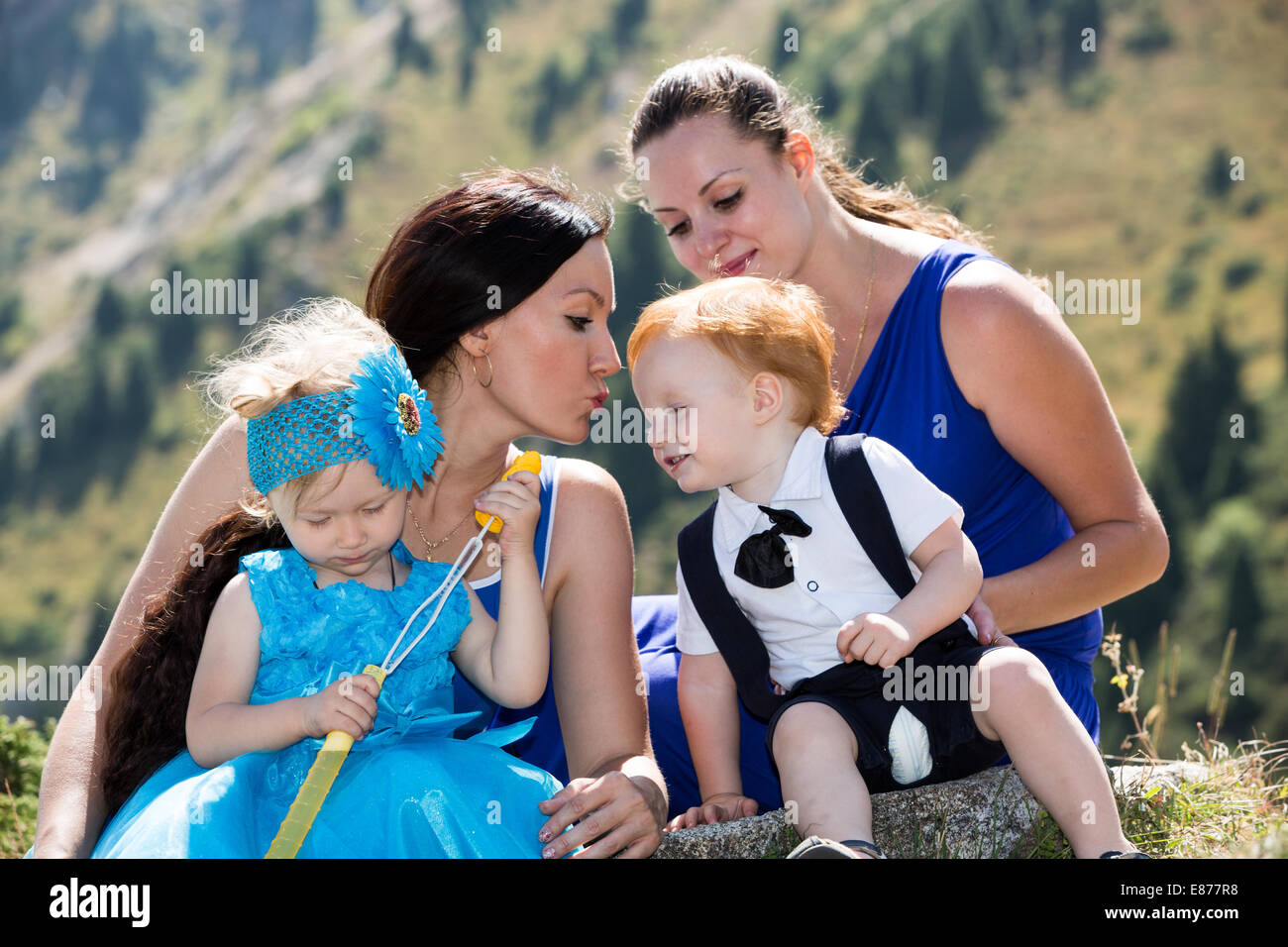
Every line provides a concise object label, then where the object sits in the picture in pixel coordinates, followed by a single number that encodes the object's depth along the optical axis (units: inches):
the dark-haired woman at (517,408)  150.5
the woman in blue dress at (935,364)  160.7
